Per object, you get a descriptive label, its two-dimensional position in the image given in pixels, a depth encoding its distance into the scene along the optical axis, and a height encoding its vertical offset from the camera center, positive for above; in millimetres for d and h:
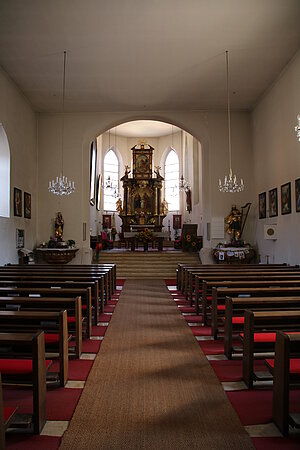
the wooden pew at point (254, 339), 3625 -925
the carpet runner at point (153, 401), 2707 -1318
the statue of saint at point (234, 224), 14984 +542
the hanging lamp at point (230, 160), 11642 +2832
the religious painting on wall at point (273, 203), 12652 +1126
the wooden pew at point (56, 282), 6191 -656
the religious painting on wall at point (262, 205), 13883 +1159
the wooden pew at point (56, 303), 4555 -717
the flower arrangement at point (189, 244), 16906 -201
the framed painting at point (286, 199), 11352 +1125
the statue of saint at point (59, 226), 14992 +503
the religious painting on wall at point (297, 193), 10617 +1172
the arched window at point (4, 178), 11961 +1814
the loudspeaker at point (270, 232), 12633 +209
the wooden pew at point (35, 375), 2795 -978
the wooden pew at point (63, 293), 5305 -688
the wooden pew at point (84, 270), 8195 -642
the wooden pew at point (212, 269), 8255 -647
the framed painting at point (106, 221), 24312 +1104
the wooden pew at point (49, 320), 3684 -831
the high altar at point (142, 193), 24031 +2759
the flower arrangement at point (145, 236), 17312 +140
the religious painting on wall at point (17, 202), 12641 +1180
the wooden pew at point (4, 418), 2152 -1025
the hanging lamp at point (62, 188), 11762 +1508
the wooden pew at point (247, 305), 4477 -756
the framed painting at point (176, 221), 24938 +1105
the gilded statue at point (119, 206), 24250 +1971
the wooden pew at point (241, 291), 5406 -698
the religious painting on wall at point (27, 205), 13836 +1175
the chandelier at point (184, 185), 23156 +3104
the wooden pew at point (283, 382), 2754 -978
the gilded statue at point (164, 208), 24406 +1876
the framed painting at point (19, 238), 12867 +62
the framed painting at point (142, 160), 24938 +4816
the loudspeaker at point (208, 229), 15492 +376
